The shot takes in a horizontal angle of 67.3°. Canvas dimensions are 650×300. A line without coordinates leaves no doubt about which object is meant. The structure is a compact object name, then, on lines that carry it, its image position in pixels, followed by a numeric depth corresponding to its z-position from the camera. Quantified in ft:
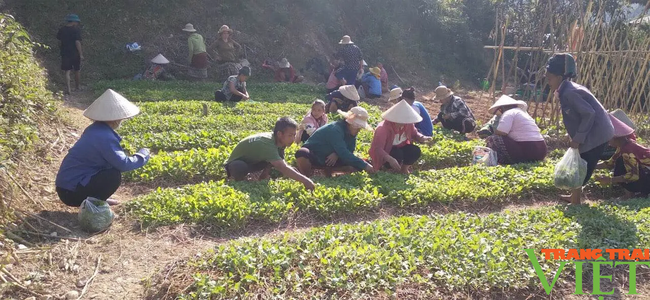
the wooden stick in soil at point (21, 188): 14.96
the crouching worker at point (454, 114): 31.83
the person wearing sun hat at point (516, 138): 24.71
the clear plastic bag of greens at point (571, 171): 18.89
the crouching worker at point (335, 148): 21.36
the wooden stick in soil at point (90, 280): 12.59
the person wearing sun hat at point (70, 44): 40.04
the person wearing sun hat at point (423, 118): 29.32
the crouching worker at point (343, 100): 31.68
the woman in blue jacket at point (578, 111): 18.71
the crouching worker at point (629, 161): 20.67
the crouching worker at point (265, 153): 18.95
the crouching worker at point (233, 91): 38.81
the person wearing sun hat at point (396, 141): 22.36
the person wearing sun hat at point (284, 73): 56.80
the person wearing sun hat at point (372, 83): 46.70
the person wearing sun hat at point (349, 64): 46.37
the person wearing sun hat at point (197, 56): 49.77
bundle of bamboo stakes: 32.04
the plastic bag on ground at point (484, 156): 25.00
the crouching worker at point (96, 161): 16.22
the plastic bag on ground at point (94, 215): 15.61
